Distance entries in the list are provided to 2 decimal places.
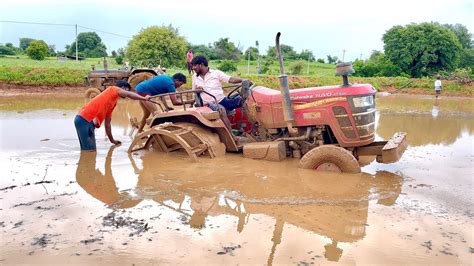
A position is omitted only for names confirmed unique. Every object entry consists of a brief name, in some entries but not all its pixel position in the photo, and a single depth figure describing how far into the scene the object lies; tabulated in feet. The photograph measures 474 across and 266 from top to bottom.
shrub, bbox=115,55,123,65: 133.20
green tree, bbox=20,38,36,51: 260.66
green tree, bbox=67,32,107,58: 205.16
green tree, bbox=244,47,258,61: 178.44
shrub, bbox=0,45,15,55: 190.60
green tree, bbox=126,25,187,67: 103.76
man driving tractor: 21.33
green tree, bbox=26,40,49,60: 136.15
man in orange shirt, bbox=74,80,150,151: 22.13
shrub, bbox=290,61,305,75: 131.09
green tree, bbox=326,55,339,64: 213.05
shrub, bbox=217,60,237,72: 123.75
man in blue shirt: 22.53
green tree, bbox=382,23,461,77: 129.80
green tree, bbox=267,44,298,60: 170.22
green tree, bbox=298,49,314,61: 194.80
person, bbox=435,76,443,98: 83.55
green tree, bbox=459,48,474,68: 165.68
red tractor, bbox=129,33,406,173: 17.66
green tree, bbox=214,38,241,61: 169.37
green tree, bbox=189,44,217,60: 172.38
